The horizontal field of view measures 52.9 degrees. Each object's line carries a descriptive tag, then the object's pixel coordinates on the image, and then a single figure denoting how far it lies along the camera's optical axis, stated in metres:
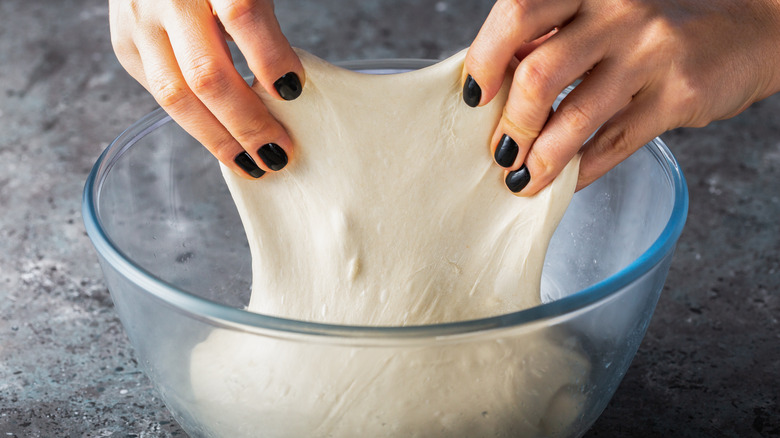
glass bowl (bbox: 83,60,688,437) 0.57
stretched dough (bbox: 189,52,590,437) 0.73
